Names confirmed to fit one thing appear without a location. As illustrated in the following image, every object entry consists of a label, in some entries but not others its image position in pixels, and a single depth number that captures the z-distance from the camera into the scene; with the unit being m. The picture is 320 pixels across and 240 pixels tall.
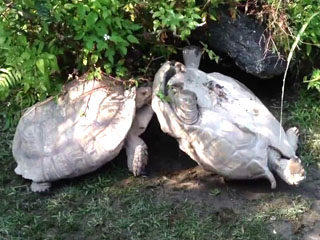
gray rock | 4.34
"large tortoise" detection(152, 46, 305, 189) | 3.83
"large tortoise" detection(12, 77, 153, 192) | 4.05
